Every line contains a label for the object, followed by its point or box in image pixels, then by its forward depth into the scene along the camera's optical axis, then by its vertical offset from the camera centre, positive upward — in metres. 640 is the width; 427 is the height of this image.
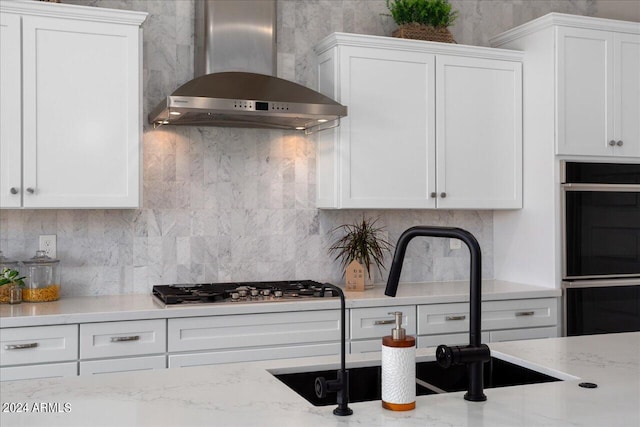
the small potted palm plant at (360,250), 3.79 -0.20
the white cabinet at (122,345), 3.02 -0.58
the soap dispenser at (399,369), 1.60 -0.36
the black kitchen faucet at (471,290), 1.60 -0.17
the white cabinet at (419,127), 3.78 +0.51
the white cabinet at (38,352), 2.89 -0.58
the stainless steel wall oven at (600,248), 3.95 -0.18
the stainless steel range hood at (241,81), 3.33 +0.66
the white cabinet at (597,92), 3.95 +0.72
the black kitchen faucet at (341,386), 1.53 -0.38
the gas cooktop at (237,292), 3.26 -0.38
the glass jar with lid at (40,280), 3.32 -0.31
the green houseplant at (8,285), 3.23 -0.33
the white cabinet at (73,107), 3.16 +0.51
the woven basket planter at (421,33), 3.98 +1.06
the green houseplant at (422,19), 3.99 +1.15
